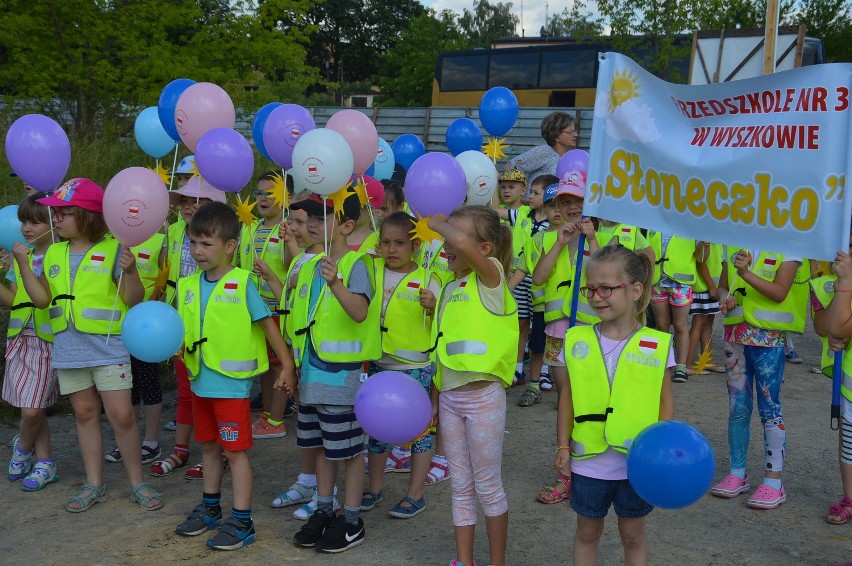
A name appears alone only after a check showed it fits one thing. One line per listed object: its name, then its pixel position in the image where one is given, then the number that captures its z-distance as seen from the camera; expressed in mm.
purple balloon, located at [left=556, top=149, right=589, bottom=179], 6609
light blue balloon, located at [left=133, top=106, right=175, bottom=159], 6617
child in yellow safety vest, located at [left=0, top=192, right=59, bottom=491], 5273
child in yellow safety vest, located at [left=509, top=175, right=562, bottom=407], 6453
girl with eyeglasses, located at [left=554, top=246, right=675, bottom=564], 3430
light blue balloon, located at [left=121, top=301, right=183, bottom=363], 4246
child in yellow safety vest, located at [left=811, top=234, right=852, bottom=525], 3986
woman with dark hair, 7723
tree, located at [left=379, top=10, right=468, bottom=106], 46125
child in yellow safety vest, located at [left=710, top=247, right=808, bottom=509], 5008
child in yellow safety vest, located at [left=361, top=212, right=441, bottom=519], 4895
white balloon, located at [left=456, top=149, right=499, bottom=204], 5941
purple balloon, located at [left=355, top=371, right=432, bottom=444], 3844
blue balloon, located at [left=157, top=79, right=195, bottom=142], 6180
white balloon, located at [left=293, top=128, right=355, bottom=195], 4512
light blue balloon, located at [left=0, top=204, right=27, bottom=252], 5480
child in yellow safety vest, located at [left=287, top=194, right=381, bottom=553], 4480
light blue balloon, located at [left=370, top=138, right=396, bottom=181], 7034
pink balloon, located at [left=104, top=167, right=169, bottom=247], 4703
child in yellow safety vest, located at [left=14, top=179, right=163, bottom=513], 4984
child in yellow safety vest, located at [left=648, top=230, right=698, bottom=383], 7941
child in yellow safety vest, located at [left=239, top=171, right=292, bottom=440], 6336
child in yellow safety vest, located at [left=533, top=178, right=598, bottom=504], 5629
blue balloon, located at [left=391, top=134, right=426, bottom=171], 8578
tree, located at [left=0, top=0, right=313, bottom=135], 12531
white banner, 3809
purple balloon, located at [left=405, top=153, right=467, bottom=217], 4898
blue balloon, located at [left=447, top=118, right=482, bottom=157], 8461
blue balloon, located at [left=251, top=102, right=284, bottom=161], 6043
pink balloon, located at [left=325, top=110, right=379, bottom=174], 5246
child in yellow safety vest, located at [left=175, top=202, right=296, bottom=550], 4520
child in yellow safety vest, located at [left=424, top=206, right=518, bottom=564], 3953
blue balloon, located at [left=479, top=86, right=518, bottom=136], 8609
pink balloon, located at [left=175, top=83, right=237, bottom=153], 5668
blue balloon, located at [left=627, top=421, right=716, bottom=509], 3010
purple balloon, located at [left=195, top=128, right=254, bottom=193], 5242
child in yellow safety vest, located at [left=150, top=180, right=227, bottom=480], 5613
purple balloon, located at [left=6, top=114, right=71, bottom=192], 5145
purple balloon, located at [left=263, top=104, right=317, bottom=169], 5344
